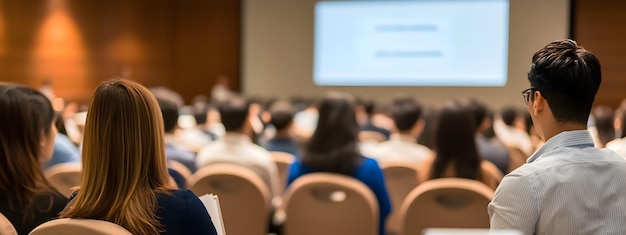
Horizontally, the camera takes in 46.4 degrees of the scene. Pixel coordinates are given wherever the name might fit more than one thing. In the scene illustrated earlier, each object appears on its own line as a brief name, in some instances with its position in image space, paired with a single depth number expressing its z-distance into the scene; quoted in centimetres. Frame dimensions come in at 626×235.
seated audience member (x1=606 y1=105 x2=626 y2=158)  366
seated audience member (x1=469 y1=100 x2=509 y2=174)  470
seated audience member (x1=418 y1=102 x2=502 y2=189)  392
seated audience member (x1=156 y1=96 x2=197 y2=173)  443
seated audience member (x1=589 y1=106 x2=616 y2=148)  544
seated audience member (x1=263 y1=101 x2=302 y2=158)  536
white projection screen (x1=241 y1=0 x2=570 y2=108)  1290
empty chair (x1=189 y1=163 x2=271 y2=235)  374
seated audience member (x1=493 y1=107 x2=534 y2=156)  681
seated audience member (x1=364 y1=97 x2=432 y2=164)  514
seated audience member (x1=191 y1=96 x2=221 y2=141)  694
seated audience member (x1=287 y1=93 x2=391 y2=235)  402
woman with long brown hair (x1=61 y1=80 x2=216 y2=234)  196
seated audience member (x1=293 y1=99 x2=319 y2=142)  706
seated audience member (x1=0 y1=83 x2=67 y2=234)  244
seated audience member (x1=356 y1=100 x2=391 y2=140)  775
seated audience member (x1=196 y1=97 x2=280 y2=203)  456
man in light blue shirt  178
